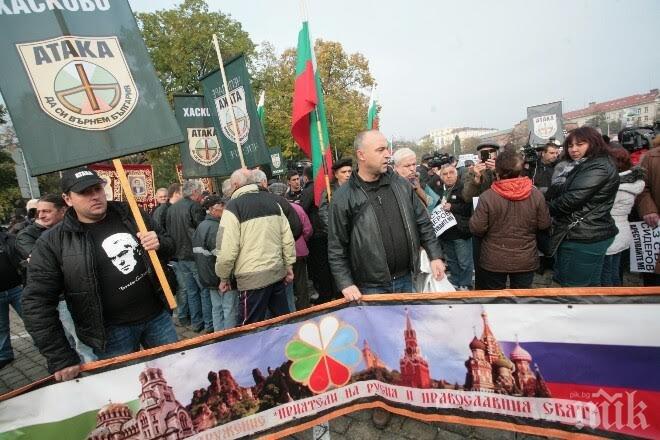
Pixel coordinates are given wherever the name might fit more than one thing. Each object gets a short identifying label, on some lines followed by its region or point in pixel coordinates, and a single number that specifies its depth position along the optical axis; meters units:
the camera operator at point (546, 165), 5.62
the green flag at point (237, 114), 5.09
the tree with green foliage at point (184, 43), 25.16
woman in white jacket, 3.87
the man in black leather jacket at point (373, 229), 2.79
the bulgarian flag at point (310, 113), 4.17
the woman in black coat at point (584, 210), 3.13
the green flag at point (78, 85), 2.04
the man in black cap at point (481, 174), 3.98
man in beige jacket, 3.33
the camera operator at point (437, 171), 5.21
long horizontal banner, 1.95
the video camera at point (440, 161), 5.15
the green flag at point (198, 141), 6.17
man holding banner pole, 2.23
